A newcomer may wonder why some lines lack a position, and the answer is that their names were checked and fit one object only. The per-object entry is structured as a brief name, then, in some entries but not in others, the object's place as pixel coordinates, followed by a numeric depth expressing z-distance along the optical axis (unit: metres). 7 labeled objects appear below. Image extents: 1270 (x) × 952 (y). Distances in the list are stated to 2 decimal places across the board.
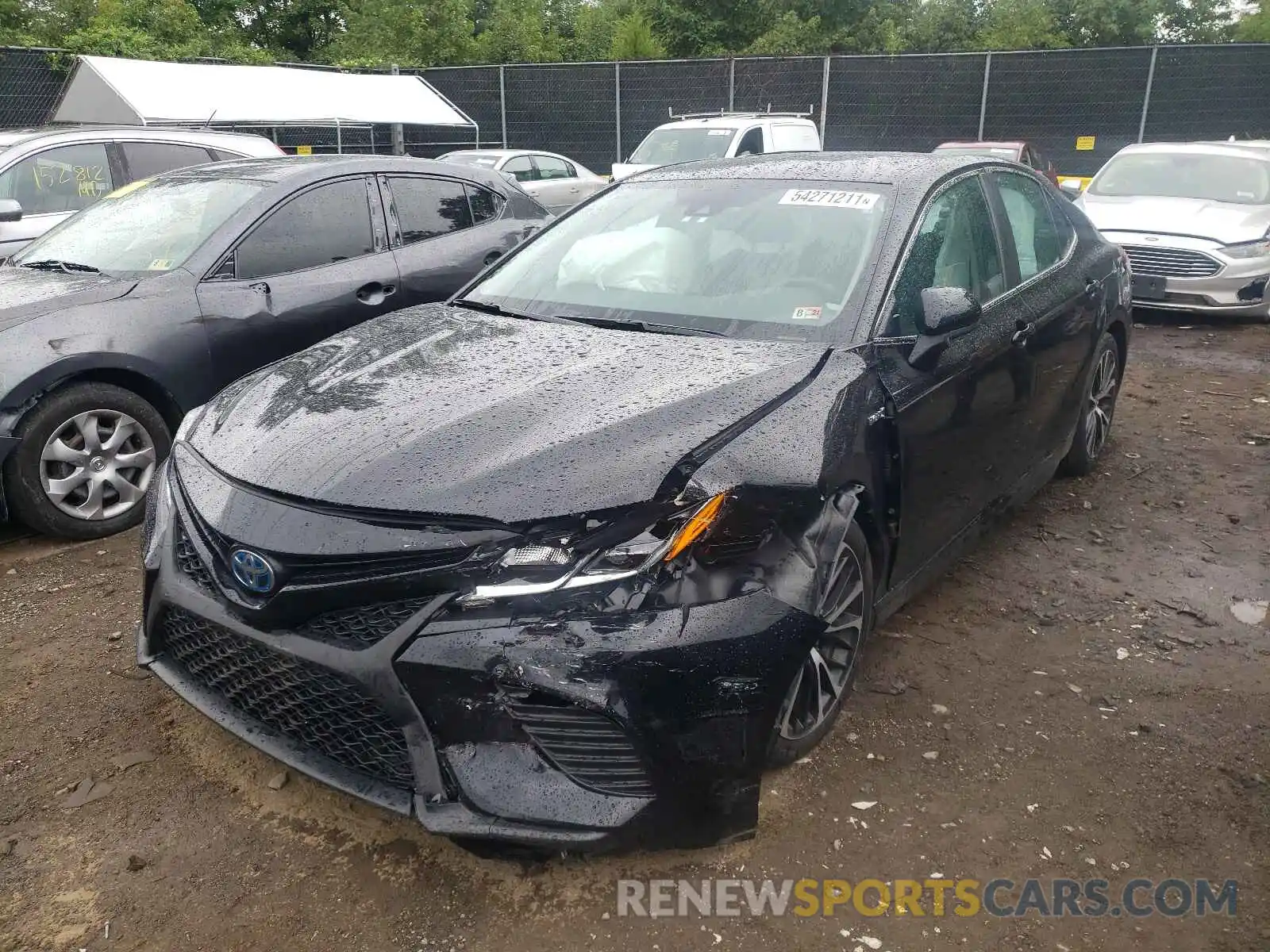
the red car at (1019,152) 13.55
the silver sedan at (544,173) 14.31
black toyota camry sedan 2.12
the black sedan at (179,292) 4.17
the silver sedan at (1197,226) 8.54
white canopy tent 12.03
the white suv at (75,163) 6.88
